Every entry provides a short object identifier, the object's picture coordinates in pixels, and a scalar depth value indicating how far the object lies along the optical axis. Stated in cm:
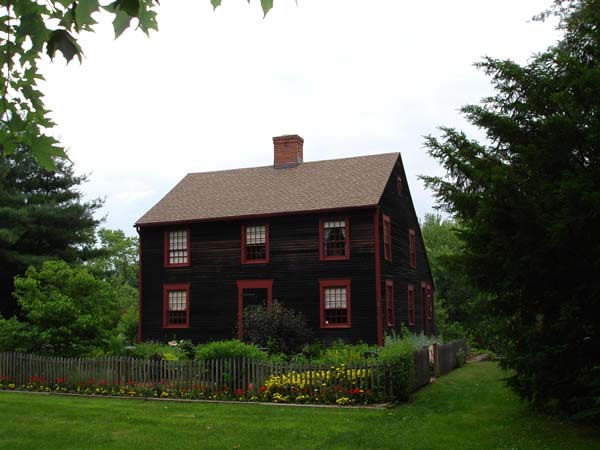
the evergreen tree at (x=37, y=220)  3456
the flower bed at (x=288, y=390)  1628
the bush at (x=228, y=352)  1781
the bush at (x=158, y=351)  2128
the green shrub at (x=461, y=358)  2657
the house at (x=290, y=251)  2652
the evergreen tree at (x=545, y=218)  1073
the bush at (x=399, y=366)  1633
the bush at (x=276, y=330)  2428
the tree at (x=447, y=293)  3888
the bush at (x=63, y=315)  2005
